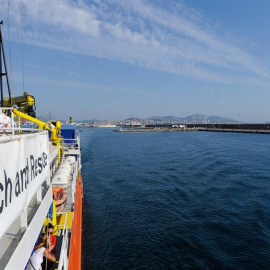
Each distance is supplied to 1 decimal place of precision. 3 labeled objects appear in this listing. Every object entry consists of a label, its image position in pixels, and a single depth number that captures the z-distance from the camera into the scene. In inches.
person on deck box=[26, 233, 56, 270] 258.5
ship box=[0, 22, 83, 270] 150.3
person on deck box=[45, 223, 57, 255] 313.0
